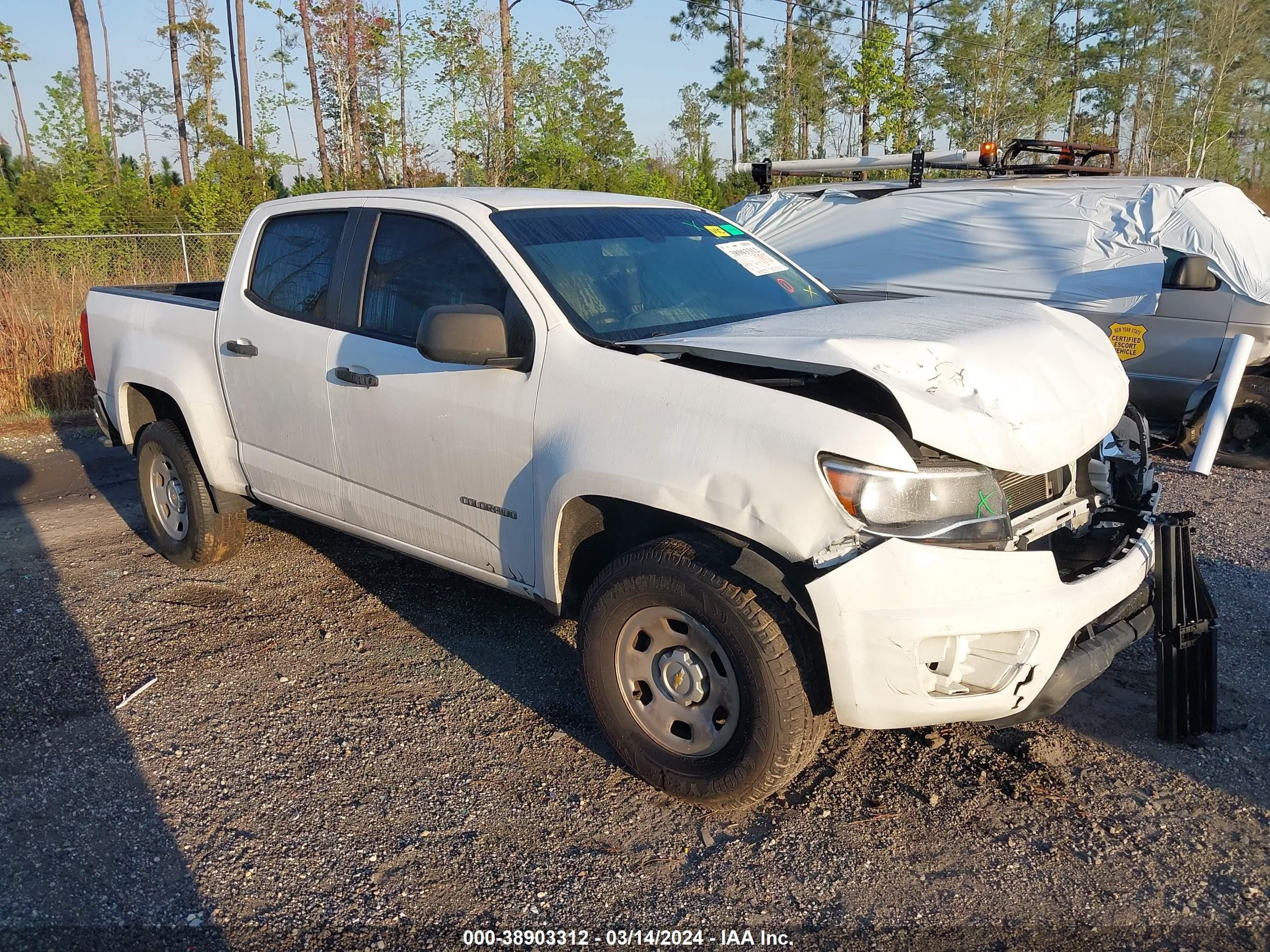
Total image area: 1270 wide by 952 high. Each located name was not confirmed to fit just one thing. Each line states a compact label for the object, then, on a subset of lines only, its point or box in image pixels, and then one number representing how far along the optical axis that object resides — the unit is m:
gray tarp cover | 7.37
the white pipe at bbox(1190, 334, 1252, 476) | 4.47
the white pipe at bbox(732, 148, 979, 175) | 8.96
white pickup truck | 2.68
